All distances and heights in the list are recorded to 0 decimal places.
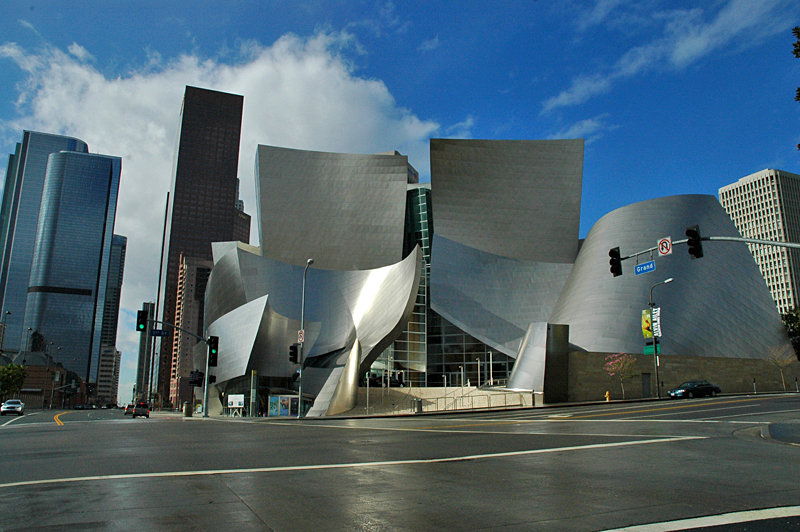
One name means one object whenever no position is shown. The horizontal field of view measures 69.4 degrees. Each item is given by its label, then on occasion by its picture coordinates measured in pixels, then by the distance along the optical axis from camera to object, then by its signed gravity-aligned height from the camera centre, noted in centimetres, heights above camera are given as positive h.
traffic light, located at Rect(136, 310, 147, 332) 2747 +307
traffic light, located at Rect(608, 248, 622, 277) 1916 +409
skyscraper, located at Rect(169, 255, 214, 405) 15750 +2329
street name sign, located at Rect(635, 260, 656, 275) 1983 +408
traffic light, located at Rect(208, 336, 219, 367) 3092 +190
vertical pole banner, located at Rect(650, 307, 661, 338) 3164 +361
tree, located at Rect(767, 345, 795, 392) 4184 +228
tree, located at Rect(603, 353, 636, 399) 3575 +132
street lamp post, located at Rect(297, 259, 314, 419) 3009 -40
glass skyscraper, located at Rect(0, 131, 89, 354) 19039 +1725
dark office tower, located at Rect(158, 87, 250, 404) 18650 +6388
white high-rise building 13625 +4053
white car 4744 -183
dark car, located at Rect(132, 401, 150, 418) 4631 -193
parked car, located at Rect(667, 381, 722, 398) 3375 -7
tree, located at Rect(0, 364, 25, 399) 7100 +89
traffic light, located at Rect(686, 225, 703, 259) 1593 +397
